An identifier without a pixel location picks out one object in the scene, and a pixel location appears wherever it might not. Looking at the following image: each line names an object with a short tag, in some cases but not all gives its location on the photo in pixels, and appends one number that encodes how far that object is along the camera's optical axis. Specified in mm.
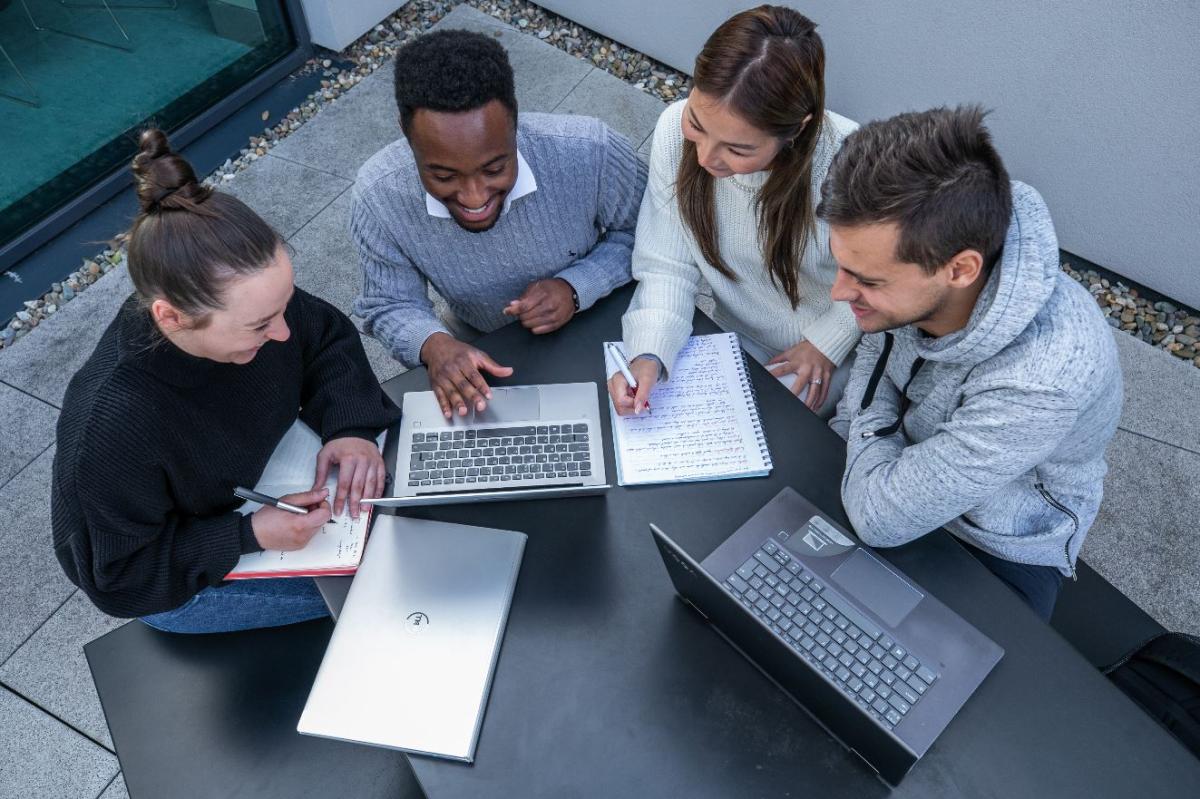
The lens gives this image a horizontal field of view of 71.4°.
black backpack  1152
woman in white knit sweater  1367
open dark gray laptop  1004
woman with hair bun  1171
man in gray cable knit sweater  1364
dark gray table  1026
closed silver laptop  1071
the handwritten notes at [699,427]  1301
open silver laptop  1287
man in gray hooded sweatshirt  1099
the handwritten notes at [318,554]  1226
